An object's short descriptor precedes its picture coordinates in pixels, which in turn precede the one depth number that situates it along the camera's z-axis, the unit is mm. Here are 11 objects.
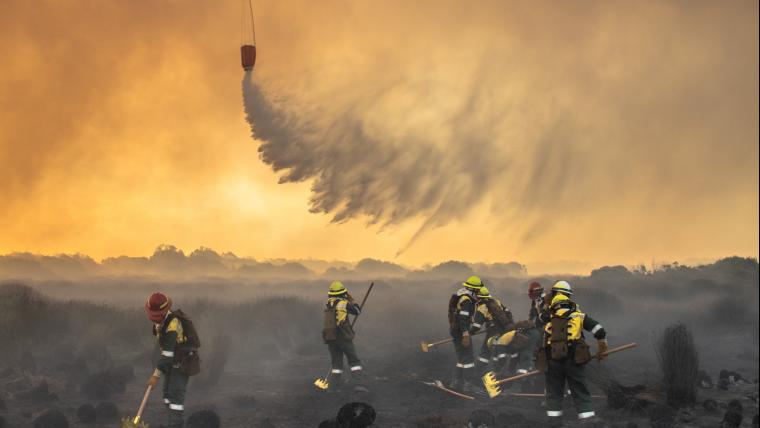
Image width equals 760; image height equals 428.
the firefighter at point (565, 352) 11258
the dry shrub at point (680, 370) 13195
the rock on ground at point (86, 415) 13250
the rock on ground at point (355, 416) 11719
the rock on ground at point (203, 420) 12469
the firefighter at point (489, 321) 14906
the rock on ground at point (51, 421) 12508
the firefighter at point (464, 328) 14758
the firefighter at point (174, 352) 11341
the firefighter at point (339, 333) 15594
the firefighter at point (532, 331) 14938
